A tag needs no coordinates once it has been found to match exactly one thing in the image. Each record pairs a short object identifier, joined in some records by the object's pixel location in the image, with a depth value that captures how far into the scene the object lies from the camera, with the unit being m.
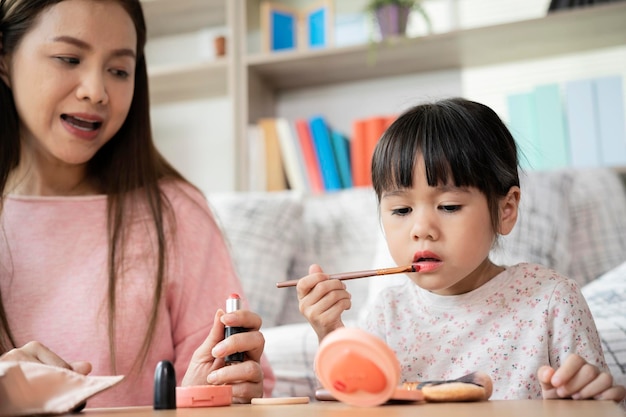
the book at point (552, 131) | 2.51
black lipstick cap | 0.75
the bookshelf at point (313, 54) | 2.61
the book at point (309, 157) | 2.81
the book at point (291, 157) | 2.83
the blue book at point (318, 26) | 2.89
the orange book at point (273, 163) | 2.86
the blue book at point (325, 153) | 2.80
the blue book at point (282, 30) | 2.97
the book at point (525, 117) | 2.54
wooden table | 0.61
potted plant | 2.68
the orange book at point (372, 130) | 2.74
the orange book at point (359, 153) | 2.76
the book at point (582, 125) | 2.48
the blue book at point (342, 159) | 2.81
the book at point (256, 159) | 2.86
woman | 1.29
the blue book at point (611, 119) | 2.43
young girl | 1.07
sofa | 1.86
